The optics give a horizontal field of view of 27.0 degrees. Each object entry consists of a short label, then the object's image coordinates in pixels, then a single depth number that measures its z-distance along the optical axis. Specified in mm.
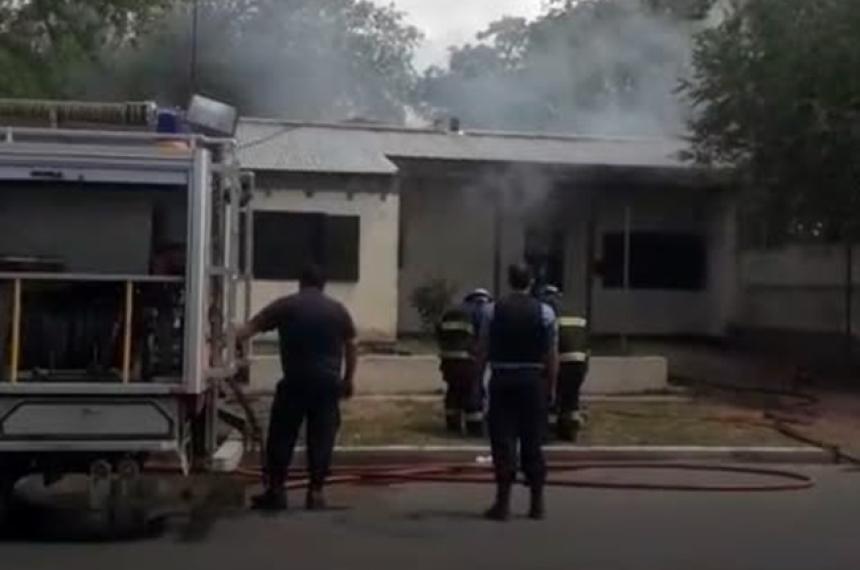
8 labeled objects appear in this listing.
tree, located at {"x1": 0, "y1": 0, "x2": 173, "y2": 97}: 26266
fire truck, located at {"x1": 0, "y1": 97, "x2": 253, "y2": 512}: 10883
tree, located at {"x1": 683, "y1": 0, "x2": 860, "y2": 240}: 21344
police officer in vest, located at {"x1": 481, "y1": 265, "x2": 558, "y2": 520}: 12273
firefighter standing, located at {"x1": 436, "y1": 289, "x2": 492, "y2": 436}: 16588
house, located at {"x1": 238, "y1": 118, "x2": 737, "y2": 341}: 25766
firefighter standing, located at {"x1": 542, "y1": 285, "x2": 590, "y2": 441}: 16188
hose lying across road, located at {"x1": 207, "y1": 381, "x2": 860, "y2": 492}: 14219
